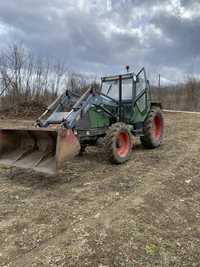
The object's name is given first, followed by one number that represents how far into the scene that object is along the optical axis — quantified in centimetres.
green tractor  358
